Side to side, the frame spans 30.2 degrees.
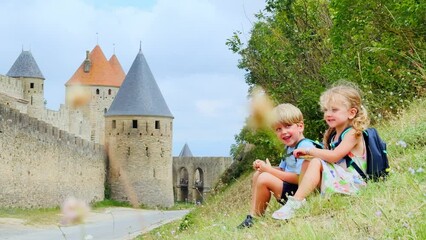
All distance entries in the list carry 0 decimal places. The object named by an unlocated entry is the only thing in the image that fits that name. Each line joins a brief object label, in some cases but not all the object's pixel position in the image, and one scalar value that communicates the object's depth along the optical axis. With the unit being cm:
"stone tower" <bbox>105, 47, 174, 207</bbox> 3688
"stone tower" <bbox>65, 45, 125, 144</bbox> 5072
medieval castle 2491
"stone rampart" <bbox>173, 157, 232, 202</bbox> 5181
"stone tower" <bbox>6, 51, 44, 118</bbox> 4416
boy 468
